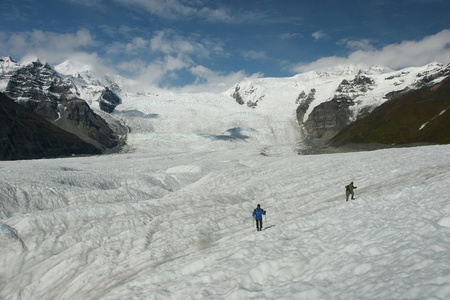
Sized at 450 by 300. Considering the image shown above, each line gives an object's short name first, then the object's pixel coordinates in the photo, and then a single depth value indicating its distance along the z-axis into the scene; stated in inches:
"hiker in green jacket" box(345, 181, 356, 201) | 1030.9
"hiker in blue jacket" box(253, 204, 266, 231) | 826.2
